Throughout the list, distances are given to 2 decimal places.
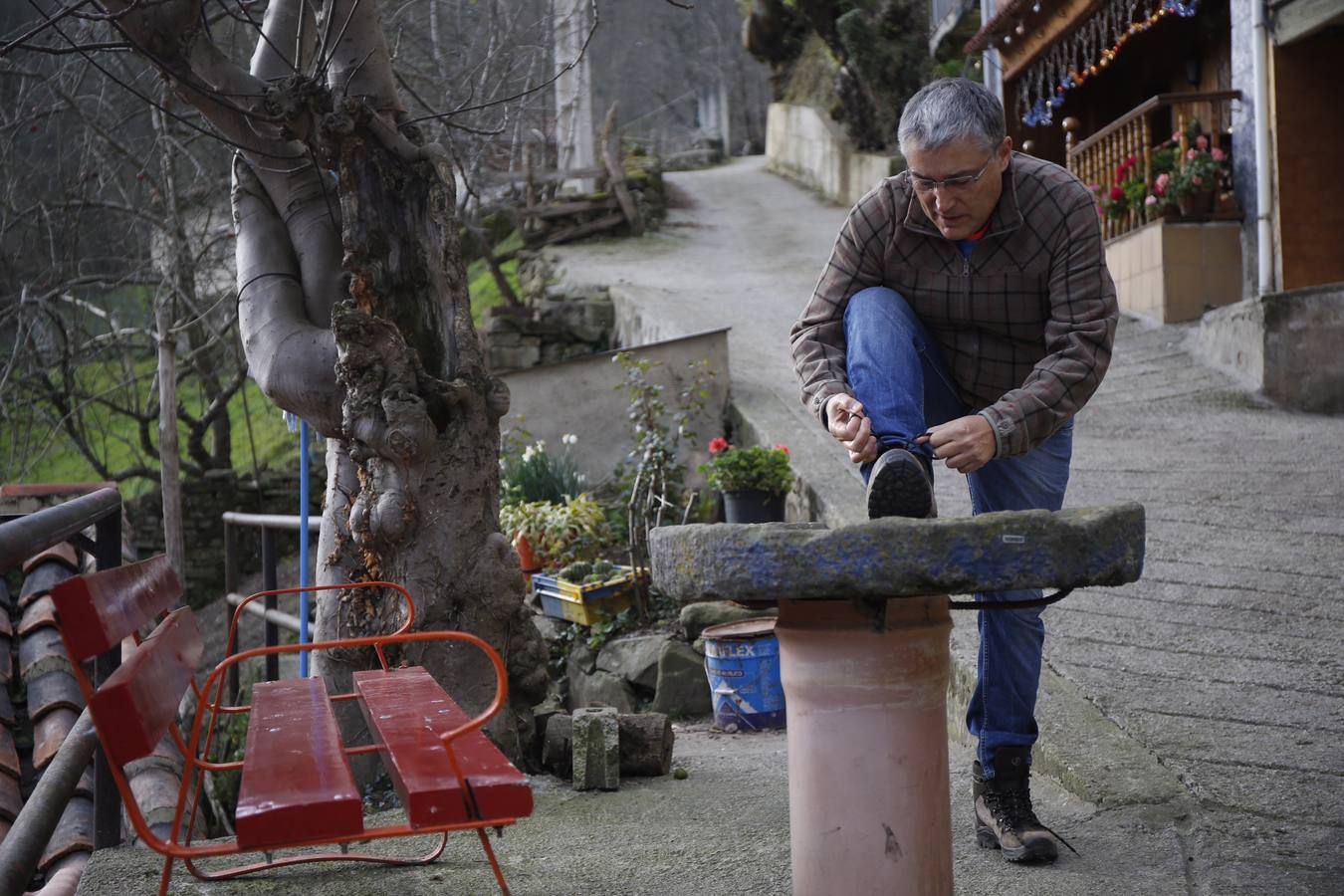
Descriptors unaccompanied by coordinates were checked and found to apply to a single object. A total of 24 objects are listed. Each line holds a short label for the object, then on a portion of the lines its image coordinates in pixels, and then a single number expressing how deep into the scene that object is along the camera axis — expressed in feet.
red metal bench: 5.58
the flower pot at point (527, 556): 24.13
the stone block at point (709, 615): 20.13
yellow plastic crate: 21.62
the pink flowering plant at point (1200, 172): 31.76
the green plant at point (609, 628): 21.38
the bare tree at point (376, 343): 12.42
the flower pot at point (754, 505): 22.29
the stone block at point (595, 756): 12.21
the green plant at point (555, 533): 24.31
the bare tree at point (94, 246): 31.42
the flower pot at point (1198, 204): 32.78
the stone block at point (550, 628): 22.58
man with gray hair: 7.52
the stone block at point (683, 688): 19.33
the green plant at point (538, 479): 27.12
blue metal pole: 15.96
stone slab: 5.98
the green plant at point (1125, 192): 33.81
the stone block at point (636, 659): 19.93
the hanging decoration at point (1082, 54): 34.99
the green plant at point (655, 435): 24.49
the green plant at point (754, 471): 22.17
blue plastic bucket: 17.29
